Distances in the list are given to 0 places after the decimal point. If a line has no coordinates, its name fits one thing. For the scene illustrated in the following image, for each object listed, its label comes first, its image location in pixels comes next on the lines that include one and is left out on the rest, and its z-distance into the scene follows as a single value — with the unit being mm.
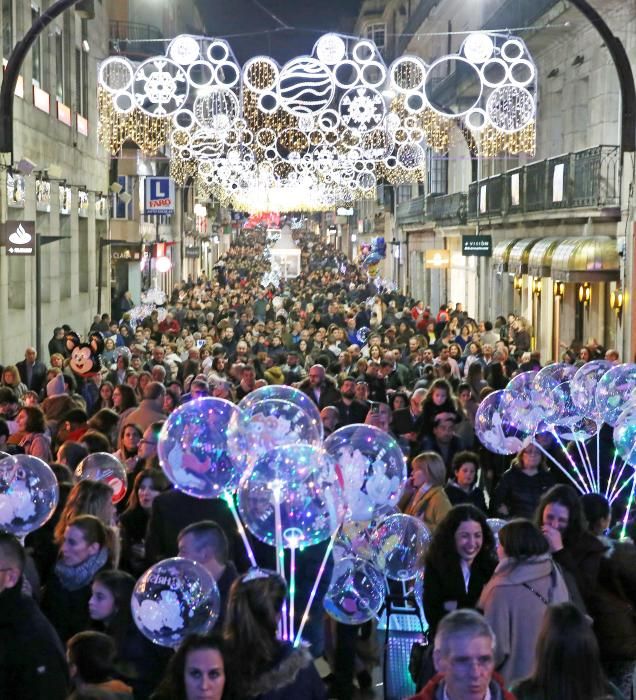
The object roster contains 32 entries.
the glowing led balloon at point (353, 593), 7809
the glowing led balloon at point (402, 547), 8039
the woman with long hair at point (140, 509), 8391
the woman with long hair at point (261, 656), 5082
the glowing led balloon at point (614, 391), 11023
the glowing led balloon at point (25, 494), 7664
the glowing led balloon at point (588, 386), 11148
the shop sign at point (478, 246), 34312
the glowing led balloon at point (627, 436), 9766
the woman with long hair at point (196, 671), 4883
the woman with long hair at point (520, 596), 6262
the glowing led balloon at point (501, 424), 10750
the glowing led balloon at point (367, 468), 8086
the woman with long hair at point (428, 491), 8852
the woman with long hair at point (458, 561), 7059
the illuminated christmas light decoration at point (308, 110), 16953
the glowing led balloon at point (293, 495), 6941
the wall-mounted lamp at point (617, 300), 23577
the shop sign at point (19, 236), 20016
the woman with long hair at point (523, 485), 9773
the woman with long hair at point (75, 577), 6762
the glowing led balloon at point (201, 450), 7980
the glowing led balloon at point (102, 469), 9172
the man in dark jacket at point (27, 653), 5570
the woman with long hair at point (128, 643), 6141
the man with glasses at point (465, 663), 4656
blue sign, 37438
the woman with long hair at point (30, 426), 10875
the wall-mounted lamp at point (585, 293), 26922
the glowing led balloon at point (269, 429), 8234
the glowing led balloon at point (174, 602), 5973
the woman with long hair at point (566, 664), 5000
